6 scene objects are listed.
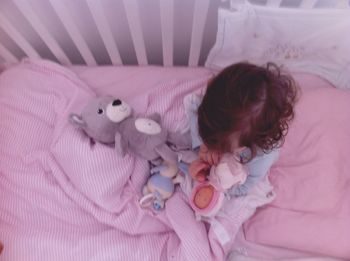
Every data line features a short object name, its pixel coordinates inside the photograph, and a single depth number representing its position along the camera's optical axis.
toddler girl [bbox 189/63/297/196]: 0.74
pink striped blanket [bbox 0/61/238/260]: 1.00
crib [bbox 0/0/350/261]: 1.00
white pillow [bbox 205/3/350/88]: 0.98
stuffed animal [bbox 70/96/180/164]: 0.99
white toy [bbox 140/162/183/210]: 1.04
